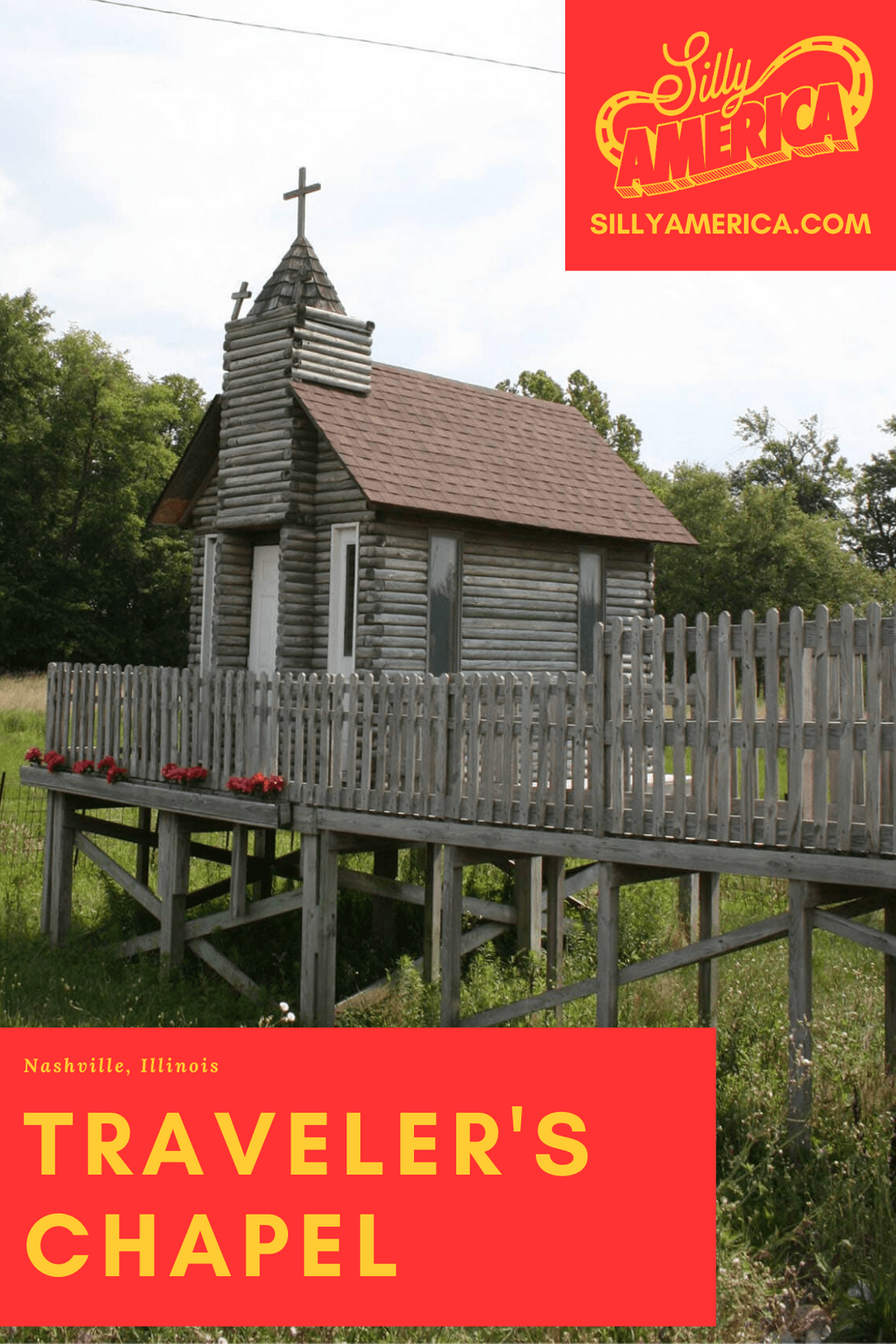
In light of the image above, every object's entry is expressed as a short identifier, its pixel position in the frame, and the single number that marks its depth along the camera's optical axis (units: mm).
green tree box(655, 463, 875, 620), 52062
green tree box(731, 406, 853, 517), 69188
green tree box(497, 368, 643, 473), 50750
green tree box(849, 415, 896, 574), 66500
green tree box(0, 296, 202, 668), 47500
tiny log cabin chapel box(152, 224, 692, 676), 15414
